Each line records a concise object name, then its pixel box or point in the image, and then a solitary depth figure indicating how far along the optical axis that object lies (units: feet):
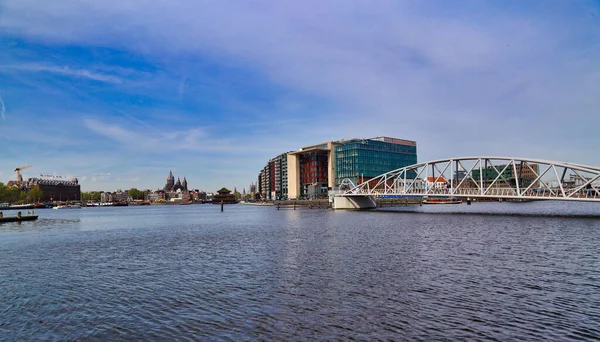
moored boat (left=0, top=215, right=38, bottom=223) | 317.05
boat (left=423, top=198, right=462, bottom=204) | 640.42
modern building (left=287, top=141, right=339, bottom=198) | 648.83
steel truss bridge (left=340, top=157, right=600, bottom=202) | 249.34
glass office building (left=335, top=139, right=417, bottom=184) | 610.65
